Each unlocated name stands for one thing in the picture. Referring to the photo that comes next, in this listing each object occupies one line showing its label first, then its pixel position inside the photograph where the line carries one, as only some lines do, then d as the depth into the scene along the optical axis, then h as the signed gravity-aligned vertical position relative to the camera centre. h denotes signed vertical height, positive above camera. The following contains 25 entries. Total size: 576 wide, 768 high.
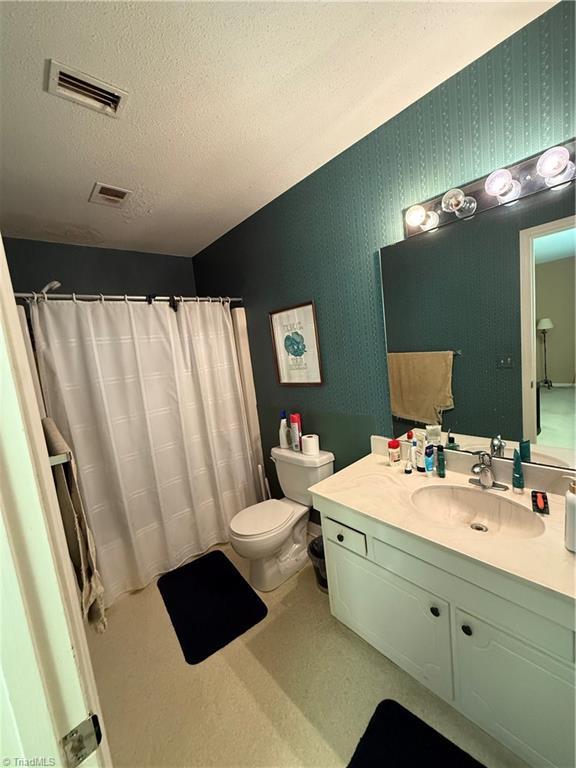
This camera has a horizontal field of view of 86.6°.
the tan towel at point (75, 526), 1.17 -0.61
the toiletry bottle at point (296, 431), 2.11 -0.57
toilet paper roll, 2.02 -0.64
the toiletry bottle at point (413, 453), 1.50 -0.58
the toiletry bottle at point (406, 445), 1.55 -0.55
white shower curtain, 1.81 -0.38
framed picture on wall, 1.98 +0.02
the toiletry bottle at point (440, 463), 1.39 -0.59
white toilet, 1.77 -1.03
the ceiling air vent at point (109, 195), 1.65 +0.97
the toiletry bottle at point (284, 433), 2.18 -0.60
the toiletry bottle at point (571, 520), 0.86 -0.58
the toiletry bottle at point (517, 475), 1.20 -0.60
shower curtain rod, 1.68 +0.45
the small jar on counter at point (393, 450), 1.57 -0.58
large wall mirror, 1.10 +0.04
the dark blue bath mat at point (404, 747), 1.04 -1.44
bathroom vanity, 0.85 -0.87
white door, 0.40 -0.30
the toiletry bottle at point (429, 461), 1.42 -0.59
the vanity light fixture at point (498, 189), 1.03 +0.51
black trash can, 1.75 -1.23
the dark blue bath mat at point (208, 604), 1.58 -1.44
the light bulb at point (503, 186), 1.13 +0.51
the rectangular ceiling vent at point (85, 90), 1.02 +1.00
